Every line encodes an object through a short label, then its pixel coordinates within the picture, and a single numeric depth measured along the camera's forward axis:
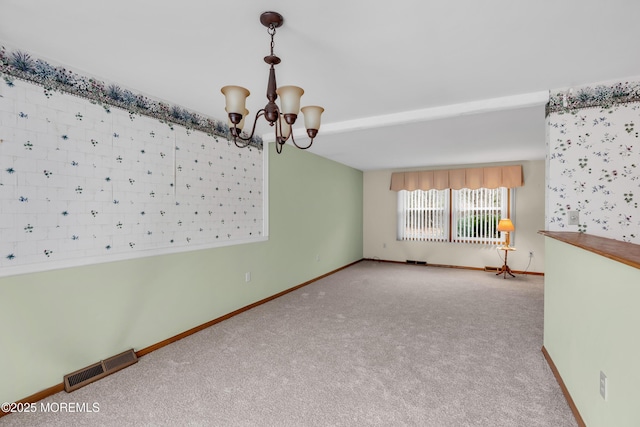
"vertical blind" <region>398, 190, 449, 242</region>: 6.46
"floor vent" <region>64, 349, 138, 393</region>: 2.07
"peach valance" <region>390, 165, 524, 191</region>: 5.64
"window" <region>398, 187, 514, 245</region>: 5.99
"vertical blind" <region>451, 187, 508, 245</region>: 5.97
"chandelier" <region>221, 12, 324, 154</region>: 1.56
